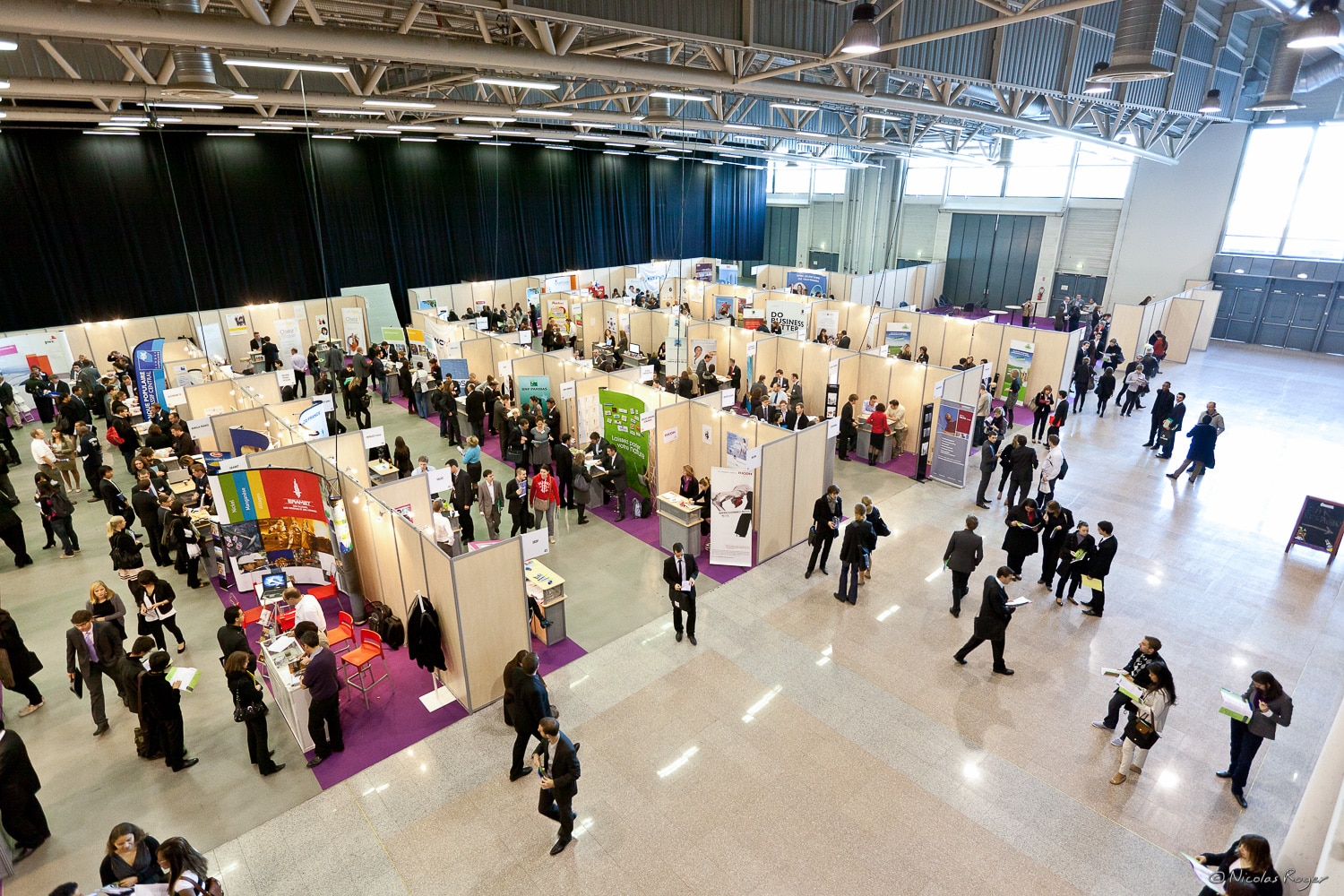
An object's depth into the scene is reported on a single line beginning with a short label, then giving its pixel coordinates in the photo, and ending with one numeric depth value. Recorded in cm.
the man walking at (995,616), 640
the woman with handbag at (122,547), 744
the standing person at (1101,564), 726
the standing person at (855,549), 776
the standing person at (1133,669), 544
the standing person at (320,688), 557
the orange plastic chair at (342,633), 672
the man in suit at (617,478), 1011
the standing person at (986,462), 1030
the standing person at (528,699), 520
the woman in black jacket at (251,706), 534
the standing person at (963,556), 736
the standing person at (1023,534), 800
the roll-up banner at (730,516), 852
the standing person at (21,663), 599
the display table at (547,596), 705
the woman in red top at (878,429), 1216
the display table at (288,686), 575
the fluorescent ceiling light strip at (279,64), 726
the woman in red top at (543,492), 913
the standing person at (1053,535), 783
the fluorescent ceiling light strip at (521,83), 887
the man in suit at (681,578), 690
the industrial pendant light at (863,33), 621
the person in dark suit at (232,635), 587
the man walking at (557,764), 466
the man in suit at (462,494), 912
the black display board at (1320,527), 872
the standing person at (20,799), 472
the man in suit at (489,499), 915
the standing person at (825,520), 816
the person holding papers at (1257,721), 490
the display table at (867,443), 1249
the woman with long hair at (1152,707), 527
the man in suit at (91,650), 591
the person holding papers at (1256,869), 378
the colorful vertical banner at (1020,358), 1500
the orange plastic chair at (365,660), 646
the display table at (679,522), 891
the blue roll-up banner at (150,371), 1196
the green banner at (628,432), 1058
